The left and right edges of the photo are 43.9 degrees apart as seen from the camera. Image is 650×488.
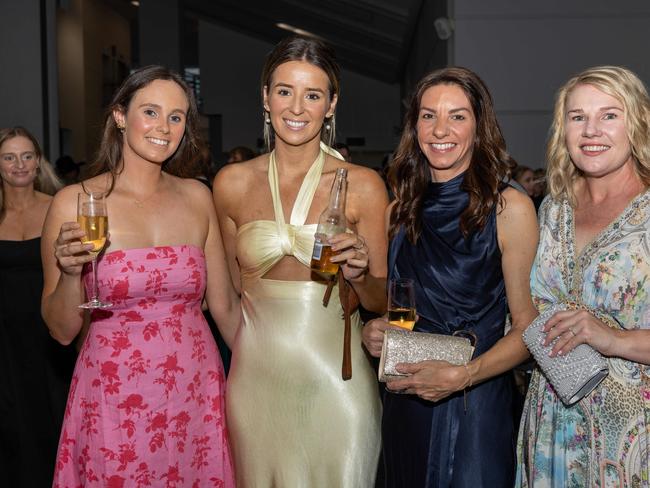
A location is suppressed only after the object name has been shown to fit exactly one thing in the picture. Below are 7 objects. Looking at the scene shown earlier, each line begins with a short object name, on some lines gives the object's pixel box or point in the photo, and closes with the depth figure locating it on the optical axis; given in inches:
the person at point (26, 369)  182.1
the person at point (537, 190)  325.4
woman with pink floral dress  111.0
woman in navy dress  101.7
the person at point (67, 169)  379.2
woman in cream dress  113.5
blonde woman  94.8
